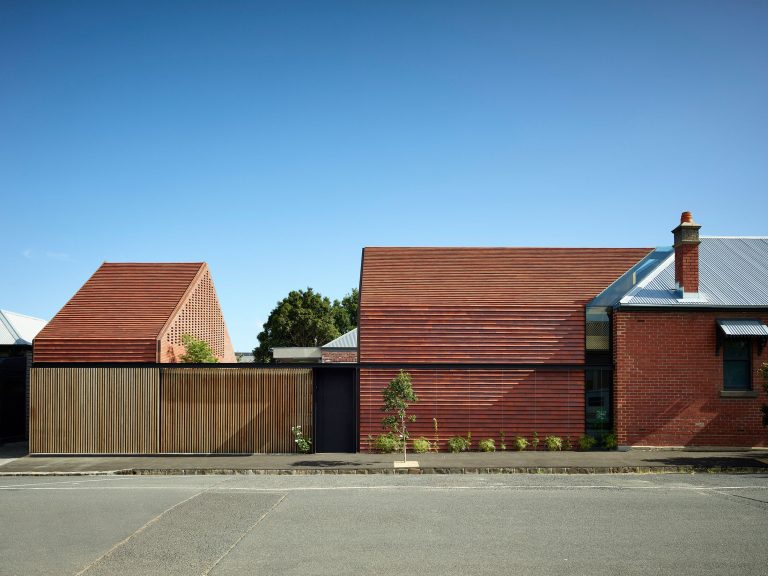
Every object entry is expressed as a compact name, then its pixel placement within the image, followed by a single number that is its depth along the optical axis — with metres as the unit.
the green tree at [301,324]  64.50
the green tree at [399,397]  18.72
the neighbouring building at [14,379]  25.27
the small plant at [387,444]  19.90
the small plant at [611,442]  20.02
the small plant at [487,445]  19.91
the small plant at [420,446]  19.95
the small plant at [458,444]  19.95
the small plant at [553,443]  20.00
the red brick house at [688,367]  19.74
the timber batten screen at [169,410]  20.27
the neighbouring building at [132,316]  21.47
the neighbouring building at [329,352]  37.47
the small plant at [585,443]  20.06
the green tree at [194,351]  23.48
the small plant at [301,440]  20.02
